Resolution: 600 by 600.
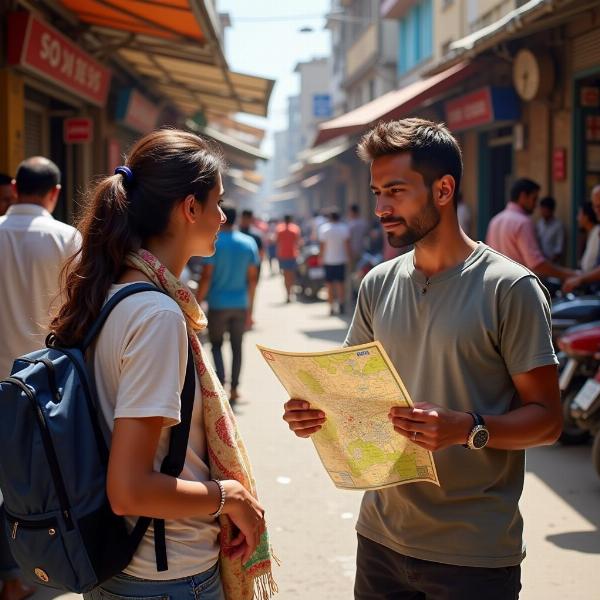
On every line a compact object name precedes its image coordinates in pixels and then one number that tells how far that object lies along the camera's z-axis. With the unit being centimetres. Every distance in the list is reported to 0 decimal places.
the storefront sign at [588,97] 1147
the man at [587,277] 790
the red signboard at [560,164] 1171
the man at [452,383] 241
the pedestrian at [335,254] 1734
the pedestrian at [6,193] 622
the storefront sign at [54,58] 861
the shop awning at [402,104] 1384
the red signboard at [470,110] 1302
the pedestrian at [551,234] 1138
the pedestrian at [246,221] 1213
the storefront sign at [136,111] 1448
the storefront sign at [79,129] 1143
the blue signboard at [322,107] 5334
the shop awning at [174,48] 1019
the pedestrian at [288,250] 2069
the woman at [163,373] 203
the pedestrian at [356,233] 1916
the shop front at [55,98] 875
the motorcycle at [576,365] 709
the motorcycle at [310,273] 2103
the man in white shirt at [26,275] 455
